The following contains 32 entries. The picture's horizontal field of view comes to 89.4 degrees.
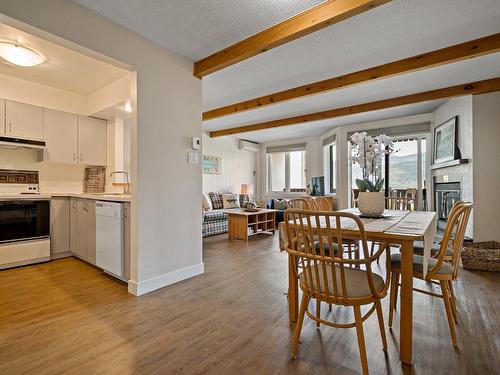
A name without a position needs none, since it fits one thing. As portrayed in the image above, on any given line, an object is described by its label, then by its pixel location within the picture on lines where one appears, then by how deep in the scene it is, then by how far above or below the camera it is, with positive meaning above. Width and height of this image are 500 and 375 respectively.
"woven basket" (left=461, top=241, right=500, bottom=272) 3.01 -0.89
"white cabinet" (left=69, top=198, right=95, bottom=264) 3.05 -0.54
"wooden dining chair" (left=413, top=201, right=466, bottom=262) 1.88 -0.55
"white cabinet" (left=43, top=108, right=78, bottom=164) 3.49 +0.71
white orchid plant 2.19 +0.27
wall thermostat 2.87 +0.49
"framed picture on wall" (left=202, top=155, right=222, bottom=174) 6.50 +0.58
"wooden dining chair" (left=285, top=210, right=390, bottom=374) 1.29 -0.55
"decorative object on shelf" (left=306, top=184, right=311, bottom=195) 6.78 -0.09
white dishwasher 2.54 -0.55
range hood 3.08 +0.54
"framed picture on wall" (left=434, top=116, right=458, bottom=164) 4.02 +0.76
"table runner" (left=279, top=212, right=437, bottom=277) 1.54 -0.27
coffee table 4.70 -0.72
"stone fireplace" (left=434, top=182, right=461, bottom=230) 4.05 -0.20
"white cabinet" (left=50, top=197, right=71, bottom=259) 3.37 -0.55
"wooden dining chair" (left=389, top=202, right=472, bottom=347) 1.61 -0.54
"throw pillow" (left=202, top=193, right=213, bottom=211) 5.80 -0.42
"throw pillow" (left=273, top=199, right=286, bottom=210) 6.69 -0.49
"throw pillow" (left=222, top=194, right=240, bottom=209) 6.38 -0.38
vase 2.18 -0.15
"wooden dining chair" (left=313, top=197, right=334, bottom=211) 3.35 -0.25
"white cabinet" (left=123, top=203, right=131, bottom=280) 2.49 -0.50
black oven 2.95 -0.41
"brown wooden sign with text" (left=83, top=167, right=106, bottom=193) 4.10 +0.12
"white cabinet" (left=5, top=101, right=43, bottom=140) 3.17 +0.85
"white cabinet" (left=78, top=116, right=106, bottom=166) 3.82 +0.70
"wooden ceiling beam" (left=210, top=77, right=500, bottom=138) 3.49 +1.40
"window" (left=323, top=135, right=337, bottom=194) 6.44 +0.60
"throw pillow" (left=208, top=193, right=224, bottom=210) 6.21 -0.37
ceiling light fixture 2.38 +1.28
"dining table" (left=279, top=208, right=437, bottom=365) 1.44 -0.38
